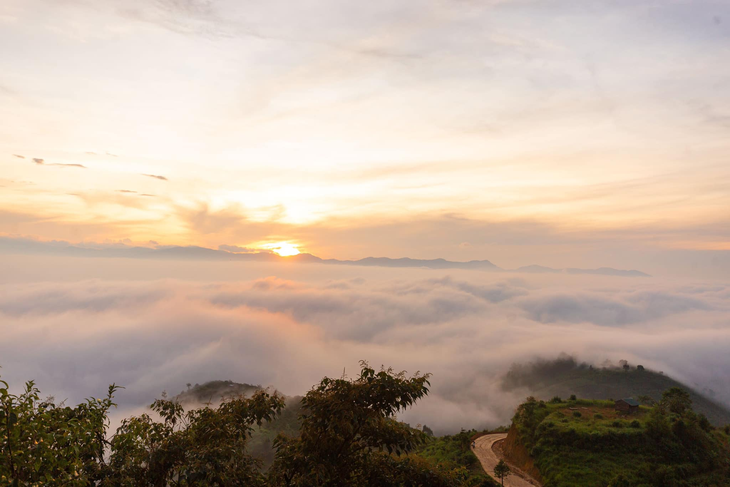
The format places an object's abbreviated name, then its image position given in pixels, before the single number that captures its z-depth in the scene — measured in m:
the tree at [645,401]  73.00
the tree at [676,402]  50.17
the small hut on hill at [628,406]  55.97
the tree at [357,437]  10.03
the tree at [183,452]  8.90
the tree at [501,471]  42.03
